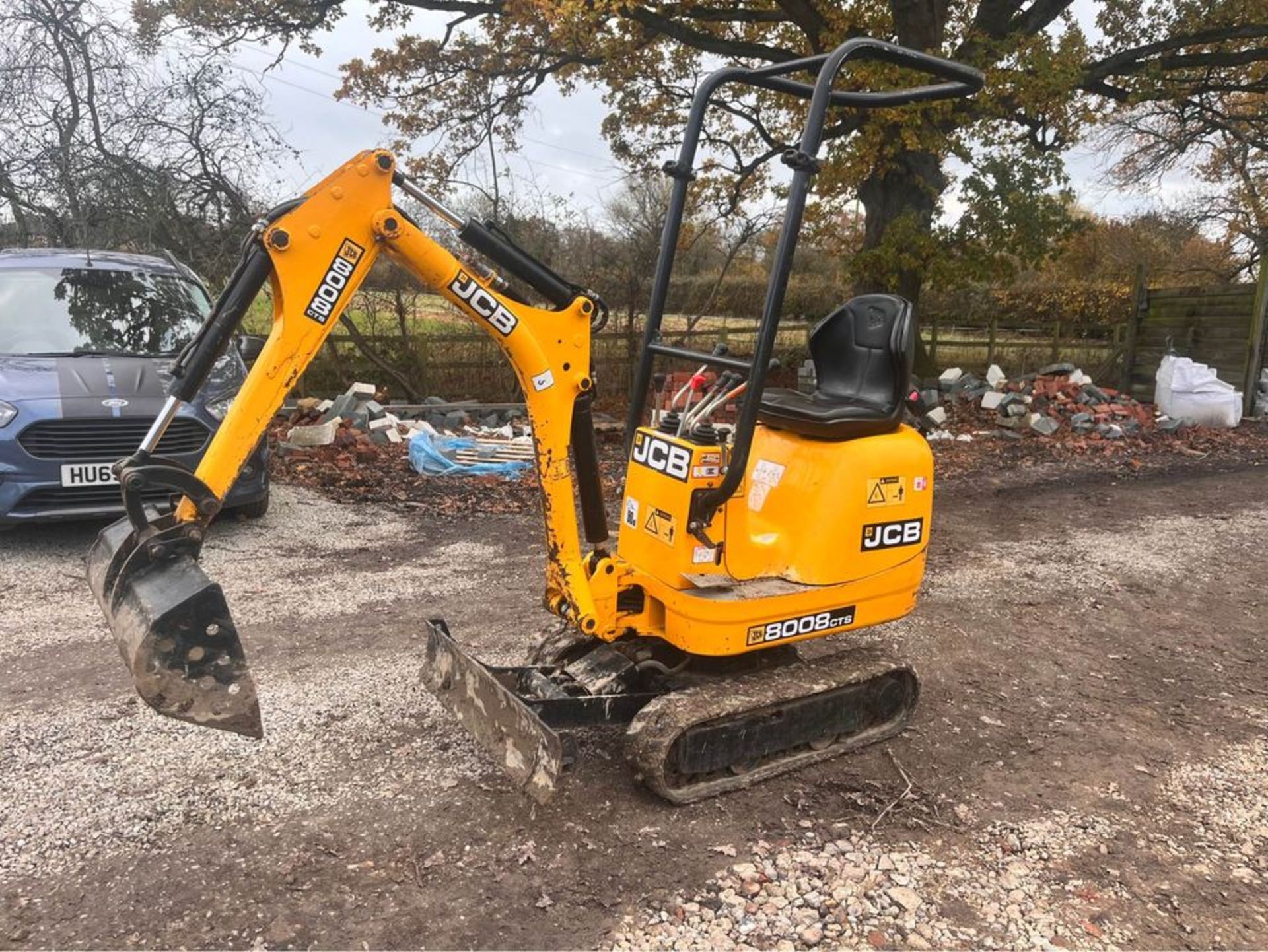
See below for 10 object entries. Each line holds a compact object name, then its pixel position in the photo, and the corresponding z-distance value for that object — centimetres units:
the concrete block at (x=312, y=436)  949
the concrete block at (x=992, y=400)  1303
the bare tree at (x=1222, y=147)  1388
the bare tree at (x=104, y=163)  962
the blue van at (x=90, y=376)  600
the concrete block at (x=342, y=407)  1028
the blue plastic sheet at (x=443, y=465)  914
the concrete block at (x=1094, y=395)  1341
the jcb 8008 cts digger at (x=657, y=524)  292
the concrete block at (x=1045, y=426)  1212
